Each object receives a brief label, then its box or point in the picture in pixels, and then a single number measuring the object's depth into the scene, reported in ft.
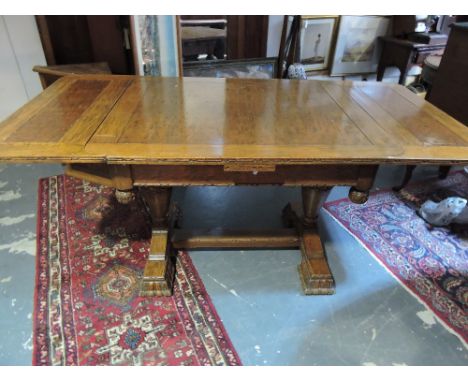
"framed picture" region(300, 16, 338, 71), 11.42
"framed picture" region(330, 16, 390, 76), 11.93
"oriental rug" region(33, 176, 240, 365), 4.46
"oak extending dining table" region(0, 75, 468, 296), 3.66
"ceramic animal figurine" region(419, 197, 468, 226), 6.70
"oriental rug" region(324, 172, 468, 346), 5.38
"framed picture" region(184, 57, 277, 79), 10.16
